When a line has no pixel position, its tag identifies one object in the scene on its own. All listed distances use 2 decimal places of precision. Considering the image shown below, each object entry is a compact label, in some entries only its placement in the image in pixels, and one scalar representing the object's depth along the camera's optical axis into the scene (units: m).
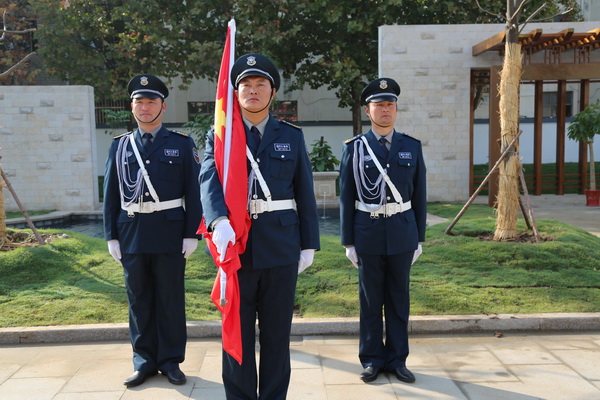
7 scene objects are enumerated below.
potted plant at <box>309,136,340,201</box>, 14.42
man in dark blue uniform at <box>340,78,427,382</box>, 4.17
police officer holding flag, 3.29
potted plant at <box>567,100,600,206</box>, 13.38
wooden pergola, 12.52
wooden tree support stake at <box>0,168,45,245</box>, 7.24
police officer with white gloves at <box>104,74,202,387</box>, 4.14
